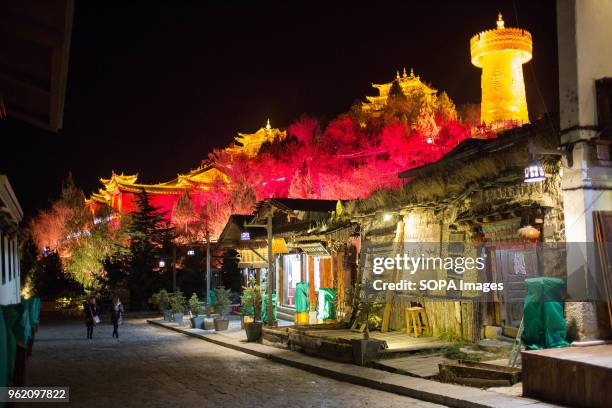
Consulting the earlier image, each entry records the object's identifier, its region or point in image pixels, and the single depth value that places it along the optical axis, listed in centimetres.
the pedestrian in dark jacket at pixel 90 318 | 2266
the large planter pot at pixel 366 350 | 1380
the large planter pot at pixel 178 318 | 2783
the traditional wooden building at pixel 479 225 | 1217
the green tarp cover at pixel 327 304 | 2058
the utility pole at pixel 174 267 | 3741
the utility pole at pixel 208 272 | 2635
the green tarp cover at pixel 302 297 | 2181
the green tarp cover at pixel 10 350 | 765
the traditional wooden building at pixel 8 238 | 1123
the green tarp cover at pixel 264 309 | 2255
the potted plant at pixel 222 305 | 2312
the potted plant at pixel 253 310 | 1920
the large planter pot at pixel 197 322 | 2497
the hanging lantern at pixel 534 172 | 1127
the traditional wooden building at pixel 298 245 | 2092
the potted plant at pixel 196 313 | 2505
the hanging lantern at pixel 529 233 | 1197
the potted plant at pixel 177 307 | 2785
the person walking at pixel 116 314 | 2253
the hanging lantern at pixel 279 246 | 2636
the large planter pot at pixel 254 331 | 1919
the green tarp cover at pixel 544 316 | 1071
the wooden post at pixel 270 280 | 1980
